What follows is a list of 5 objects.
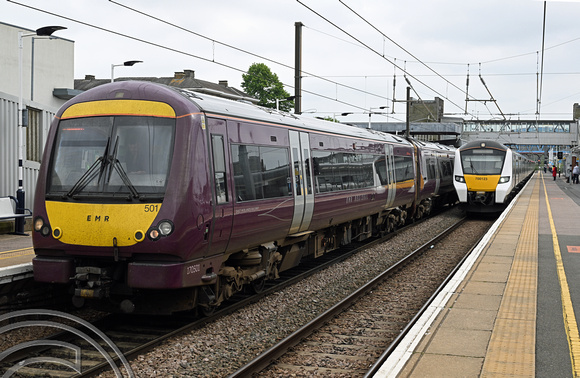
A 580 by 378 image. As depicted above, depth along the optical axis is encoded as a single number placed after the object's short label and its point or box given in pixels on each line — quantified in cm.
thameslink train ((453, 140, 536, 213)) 2416
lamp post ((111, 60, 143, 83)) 2195
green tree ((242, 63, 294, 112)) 6781
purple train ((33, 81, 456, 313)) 737
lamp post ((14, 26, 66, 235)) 1463
